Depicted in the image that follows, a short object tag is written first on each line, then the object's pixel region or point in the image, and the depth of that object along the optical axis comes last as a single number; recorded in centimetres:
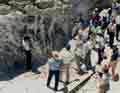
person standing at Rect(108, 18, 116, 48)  1964
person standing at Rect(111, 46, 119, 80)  1612
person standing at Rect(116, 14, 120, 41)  2009
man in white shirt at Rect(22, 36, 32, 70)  1770
